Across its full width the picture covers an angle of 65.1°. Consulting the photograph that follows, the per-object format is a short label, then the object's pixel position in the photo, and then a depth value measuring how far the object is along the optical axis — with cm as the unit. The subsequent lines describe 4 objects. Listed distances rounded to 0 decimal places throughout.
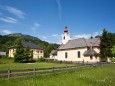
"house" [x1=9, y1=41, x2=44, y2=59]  4623
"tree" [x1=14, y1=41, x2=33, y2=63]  3151
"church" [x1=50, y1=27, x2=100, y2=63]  3009
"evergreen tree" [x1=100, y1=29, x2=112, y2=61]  2771
